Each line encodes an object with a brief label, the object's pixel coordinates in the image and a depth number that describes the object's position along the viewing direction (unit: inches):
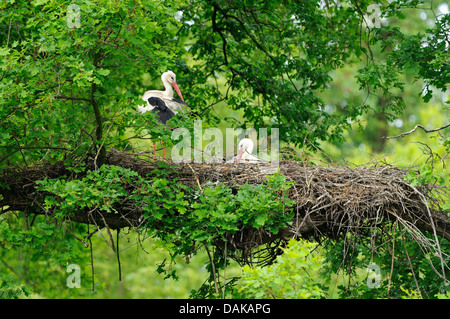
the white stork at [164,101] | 704.4
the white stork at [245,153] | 634.3
